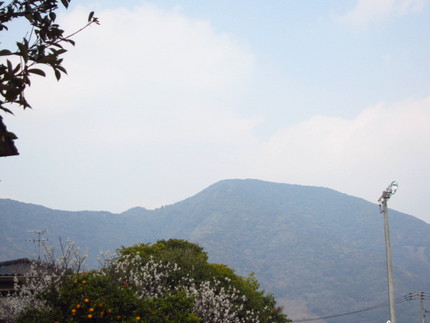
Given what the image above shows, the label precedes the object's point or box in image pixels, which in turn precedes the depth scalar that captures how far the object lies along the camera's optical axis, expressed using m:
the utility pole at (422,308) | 42.83
